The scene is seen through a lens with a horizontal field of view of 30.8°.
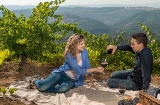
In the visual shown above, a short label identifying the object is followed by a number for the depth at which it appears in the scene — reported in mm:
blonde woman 6074
